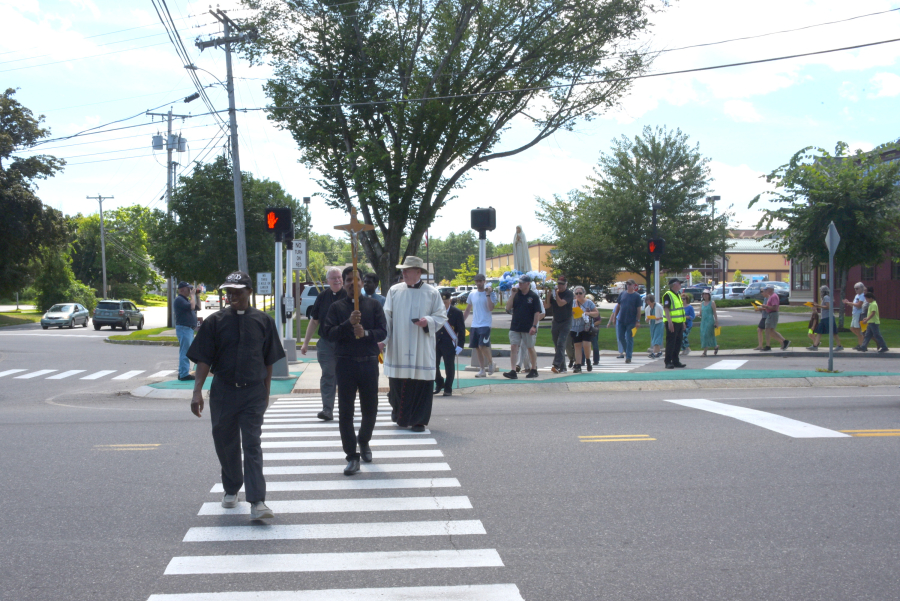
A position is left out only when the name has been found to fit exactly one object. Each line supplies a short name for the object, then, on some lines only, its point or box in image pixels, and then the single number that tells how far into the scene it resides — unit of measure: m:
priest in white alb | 7.80
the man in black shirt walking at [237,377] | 5.50
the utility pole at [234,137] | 23.98
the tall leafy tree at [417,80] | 25.34
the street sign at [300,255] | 21.22
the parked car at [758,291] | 54.75
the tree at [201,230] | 39.38
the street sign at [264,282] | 22.55
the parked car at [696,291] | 59.89
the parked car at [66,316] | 43.45
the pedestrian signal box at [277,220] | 15.13
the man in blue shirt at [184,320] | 14.29
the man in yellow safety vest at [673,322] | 15.88
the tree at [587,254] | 39.25
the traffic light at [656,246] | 19.92
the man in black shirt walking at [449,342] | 12.08
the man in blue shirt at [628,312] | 17.59
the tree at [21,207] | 44.03
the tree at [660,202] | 39.25
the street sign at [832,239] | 15.23
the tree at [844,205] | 25.83
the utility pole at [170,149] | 42.12
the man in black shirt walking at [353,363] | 6.84
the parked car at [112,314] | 40.81
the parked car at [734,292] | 60.70
